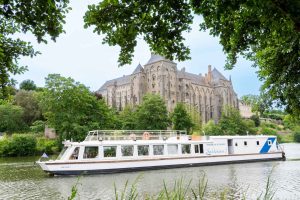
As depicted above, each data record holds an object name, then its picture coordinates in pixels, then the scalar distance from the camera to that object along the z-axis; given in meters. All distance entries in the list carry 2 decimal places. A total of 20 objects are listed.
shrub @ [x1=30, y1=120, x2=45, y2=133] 57.75
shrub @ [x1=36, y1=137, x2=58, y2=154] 53.19
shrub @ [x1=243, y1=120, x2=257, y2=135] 75.00
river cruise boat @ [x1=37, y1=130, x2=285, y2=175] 25.86
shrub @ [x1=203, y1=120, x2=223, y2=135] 71.69
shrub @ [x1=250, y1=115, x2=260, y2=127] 124.34
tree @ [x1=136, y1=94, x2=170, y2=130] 61.88
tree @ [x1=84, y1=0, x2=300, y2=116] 5.09
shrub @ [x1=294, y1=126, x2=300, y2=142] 103.04
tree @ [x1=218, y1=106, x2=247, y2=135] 71.04
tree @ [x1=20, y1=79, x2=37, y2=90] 99.54
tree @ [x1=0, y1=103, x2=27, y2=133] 67.94
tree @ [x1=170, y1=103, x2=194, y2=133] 63.16
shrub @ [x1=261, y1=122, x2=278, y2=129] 130.51
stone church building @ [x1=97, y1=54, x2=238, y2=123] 104.81
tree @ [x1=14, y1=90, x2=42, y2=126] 76.25
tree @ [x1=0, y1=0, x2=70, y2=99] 5.53
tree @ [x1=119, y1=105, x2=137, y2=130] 64.19
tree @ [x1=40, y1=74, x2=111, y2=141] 49.22
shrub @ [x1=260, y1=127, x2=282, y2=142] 101.71
